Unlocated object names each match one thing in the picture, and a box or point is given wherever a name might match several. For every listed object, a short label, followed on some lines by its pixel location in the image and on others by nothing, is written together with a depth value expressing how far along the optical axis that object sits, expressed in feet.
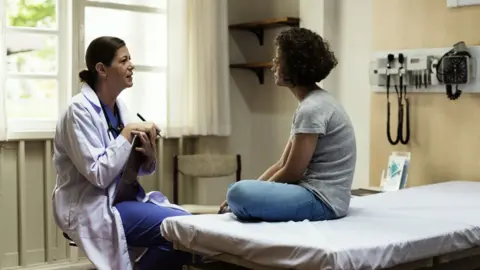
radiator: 12.96
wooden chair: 14.47
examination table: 6.31
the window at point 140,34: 13.96
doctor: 8.34
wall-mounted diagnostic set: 11.18
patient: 7.50
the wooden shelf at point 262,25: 14.48
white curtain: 14.49
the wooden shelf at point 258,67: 15.20
